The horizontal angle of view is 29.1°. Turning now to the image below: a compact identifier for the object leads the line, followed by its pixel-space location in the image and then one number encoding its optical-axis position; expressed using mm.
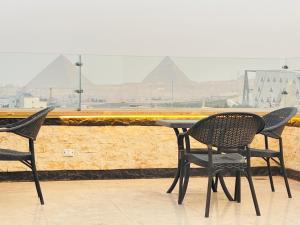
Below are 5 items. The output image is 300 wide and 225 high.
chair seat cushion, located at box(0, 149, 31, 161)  4492
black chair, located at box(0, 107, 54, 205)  4516
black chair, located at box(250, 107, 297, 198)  5059
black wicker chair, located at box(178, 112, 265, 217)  4305
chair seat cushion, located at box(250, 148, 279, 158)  5059
